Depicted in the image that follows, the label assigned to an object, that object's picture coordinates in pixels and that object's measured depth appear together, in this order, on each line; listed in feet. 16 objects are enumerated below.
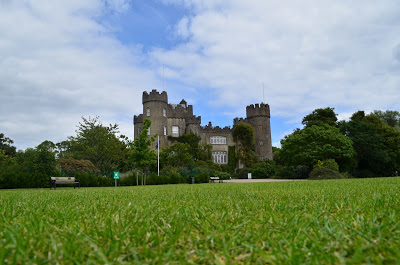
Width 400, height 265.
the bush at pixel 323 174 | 78.74
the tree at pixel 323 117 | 132.87
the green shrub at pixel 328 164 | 92.07
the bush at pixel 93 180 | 68.85
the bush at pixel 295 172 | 112.37
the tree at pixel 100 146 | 126.21
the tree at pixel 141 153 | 76.28
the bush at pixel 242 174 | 141.89
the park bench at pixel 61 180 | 55.21
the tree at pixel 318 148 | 98.02
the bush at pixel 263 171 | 132.77
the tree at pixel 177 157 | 124.20
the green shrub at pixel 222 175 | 110.26
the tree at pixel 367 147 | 113.19
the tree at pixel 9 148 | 160.55
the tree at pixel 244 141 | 157.99
